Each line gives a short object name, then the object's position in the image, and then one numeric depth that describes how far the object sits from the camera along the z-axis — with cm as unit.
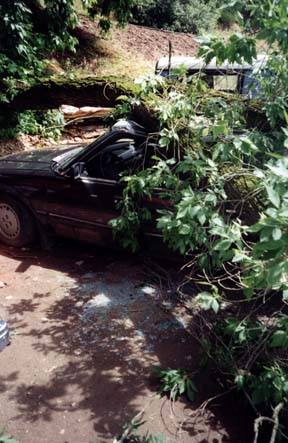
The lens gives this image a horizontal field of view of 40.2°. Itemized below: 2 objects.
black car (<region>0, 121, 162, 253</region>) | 432
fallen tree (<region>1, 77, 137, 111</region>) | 465
